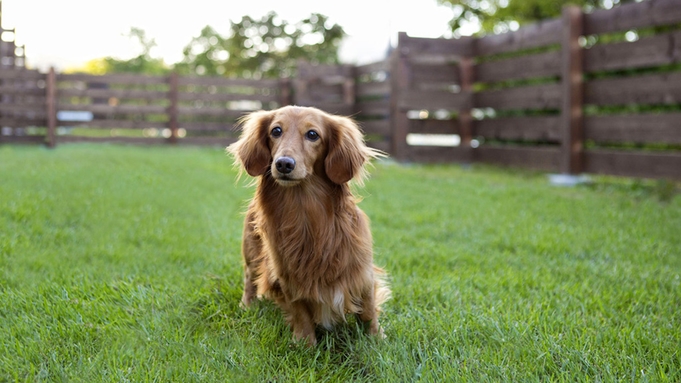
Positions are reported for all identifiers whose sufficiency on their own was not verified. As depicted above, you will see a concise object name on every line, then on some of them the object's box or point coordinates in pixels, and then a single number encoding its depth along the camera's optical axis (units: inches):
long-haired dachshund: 92.7
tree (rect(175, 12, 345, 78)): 1053.2
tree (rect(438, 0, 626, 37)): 522.9
